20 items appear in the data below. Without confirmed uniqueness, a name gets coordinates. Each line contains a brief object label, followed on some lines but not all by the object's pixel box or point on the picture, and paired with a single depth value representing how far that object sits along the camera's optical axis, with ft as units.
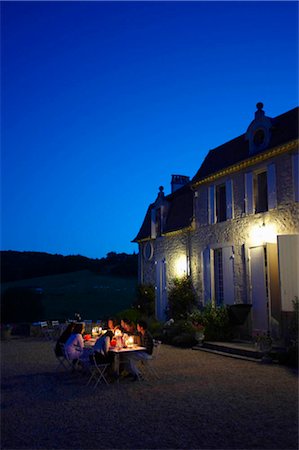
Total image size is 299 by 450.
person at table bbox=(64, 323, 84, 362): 30.30
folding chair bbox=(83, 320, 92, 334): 59.88
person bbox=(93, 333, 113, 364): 27.12
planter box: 41.47
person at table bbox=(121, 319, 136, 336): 32.73
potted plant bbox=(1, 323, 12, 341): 55.67
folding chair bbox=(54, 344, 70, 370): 31.58
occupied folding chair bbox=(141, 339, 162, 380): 28.93
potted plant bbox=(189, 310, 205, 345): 42.45
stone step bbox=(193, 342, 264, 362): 35.35
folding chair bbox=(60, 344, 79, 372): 30.38
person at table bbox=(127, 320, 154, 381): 28.19
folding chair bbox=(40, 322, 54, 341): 55.37
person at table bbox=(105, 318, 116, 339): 28.16
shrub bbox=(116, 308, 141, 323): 56.65
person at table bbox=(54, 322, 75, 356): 31.83
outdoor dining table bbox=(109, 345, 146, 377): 27.98
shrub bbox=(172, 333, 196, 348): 43.96
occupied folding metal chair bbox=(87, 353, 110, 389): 26.81
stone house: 38.09
